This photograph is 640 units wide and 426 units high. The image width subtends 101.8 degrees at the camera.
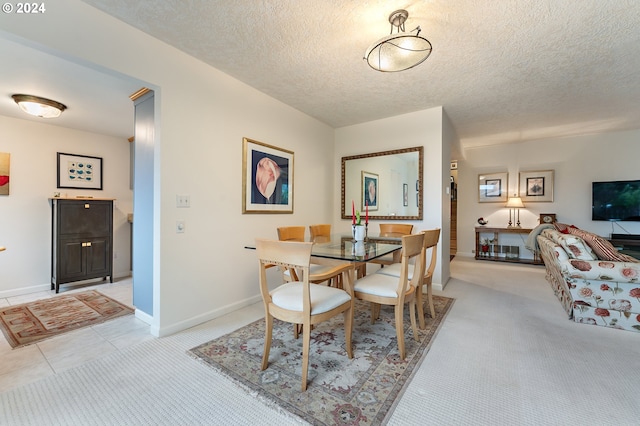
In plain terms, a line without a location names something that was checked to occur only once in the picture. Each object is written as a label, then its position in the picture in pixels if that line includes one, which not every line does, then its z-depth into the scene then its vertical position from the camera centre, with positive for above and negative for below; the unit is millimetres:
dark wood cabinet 3613 -434
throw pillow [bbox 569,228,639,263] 2518 -376
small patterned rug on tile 2316 -1103
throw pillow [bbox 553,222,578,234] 3362 -221
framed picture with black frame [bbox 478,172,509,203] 5699 +547
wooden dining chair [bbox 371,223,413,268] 3259 -252
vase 2555 -208
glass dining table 1779 -309
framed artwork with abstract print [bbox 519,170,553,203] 5271 +532
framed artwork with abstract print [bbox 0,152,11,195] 3416 +499
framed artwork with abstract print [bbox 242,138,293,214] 2988 +406
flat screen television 4598 +203
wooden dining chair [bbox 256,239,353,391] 1549 -590
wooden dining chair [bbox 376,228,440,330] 2234 -567
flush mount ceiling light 2883 +1190
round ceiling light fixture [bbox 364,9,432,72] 1809 +1171
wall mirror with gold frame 3807 +435
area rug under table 1424 -1073
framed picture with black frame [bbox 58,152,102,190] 3904 +605
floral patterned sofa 2359 -656
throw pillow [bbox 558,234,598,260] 2551 -365
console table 5363 -797
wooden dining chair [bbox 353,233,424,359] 1845 -587
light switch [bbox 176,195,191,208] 2367 +88
